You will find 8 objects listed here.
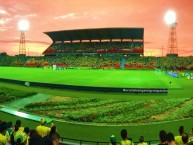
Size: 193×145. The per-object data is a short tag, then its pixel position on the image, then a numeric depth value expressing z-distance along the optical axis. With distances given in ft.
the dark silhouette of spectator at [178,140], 22.25
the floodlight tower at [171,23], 212.10
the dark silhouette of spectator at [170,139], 20.12
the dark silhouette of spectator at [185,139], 20.48
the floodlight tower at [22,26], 284.85
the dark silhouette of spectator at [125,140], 21.53
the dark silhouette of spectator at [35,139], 17.13
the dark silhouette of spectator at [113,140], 20.80
